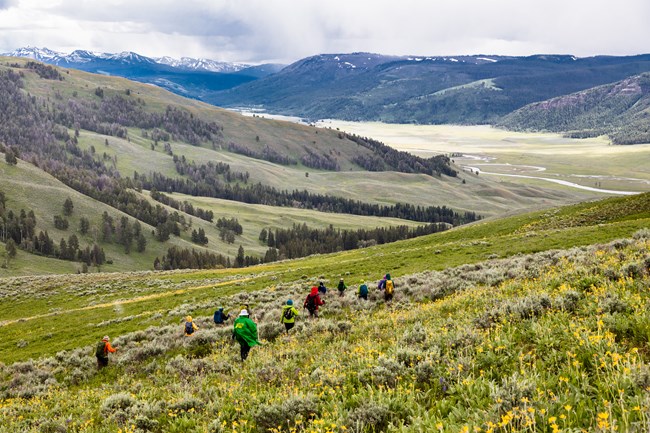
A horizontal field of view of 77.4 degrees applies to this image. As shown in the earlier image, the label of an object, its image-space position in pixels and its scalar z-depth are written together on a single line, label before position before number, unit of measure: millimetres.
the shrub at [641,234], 30108
